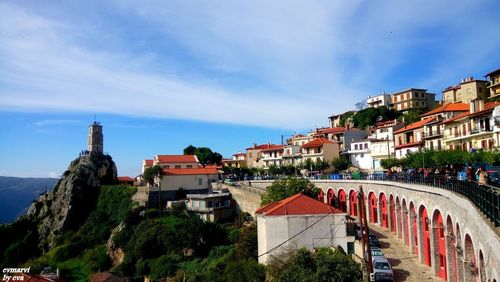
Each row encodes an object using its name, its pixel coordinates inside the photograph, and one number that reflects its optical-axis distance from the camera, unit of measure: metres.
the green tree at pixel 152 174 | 69.06
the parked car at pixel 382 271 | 24.42
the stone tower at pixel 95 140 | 90.12
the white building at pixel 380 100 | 108.12
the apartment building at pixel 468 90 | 76.44
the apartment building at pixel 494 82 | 72.00
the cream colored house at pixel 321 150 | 81.69
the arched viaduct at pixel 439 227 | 15.10
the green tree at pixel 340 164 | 76.25
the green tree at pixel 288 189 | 46.03
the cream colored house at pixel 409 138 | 63.71
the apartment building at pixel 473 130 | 45.38
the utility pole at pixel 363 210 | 16.76
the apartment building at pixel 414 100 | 100.00
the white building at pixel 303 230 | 31.22
